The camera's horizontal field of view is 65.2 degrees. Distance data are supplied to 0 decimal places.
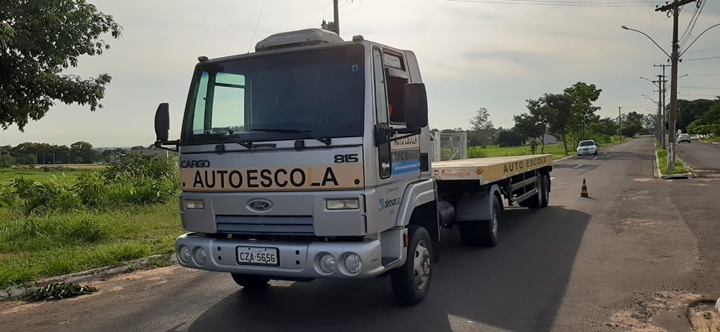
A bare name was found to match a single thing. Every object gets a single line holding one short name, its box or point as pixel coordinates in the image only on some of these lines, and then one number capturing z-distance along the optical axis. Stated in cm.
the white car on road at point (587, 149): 4455
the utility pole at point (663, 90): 6285
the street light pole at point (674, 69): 2402
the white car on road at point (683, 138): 7031
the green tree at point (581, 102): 4890
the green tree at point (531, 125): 4441
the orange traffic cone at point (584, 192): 1509
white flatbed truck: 458
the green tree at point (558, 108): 4509
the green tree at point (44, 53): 846
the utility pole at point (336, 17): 1715
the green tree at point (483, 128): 9414
